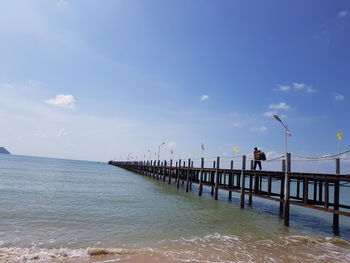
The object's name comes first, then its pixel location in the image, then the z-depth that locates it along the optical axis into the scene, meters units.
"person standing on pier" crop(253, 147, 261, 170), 16.08
